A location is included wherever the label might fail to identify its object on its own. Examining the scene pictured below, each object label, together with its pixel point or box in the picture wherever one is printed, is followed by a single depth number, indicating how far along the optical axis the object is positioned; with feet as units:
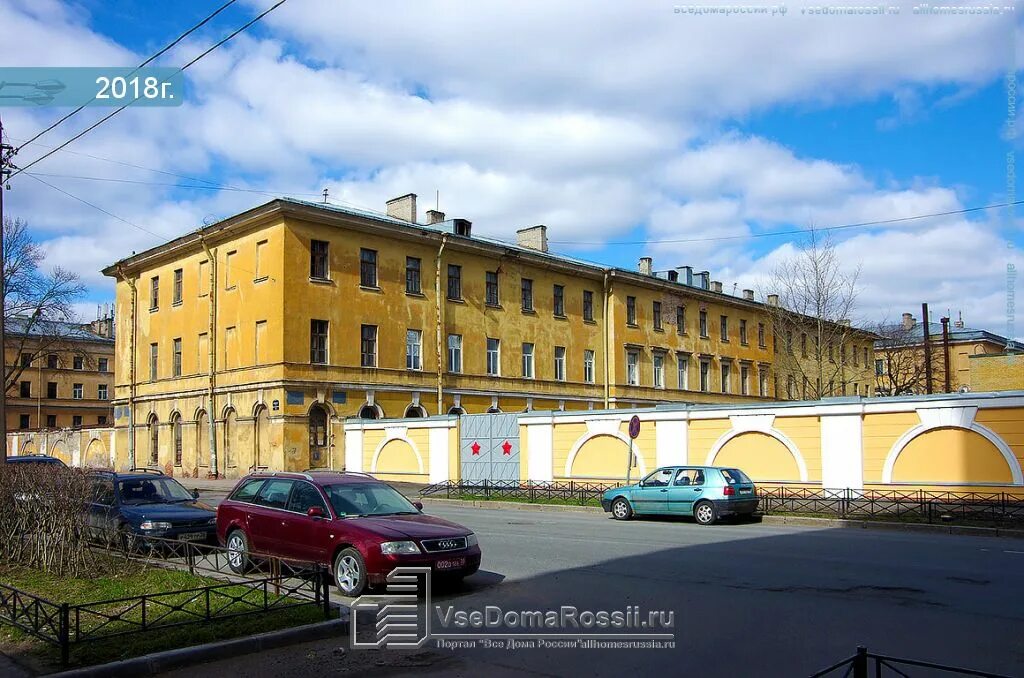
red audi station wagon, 36.99
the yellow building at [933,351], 215.92
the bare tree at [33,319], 159.84
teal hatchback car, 73.00
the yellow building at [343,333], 133.39
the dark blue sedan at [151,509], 48.37
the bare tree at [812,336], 146.30
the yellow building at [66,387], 265.13
